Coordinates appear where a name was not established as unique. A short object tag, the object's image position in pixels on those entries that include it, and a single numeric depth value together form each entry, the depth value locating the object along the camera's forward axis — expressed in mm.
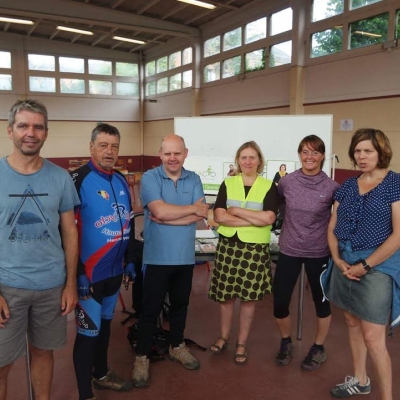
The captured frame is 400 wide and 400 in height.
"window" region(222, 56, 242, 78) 9719
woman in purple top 2256
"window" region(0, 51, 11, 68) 11517
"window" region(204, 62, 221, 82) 10436
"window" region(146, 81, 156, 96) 13375
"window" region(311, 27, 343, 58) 7215
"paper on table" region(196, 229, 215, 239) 3178
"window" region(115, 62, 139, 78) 13320
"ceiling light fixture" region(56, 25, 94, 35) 10327
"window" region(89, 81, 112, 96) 12984
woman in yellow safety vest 2340
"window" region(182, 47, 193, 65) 11259
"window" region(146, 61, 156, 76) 13230
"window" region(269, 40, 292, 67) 8203
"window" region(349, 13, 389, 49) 6387
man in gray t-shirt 1508
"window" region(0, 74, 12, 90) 11612
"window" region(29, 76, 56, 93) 12031
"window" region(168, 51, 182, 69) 11805
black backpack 2541
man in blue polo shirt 2188
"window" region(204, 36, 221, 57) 10277
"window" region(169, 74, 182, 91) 11924
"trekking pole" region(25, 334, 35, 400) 1801
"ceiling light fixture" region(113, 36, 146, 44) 11372
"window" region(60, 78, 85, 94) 12500
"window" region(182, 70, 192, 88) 11422
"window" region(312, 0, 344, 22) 7109
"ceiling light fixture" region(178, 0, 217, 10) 8238
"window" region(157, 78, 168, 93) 12641
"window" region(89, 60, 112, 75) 12867
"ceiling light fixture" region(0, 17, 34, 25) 9070
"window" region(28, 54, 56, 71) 11961
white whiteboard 4051
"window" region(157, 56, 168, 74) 12525
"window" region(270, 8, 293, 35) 8023
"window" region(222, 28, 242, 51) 9570
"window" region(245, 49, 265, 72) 8969
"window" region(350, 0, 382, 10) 6545
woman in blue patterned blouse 1785
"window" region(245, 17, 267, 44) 8742
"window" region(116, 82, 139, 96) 13455
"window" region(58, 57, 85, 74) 12398
